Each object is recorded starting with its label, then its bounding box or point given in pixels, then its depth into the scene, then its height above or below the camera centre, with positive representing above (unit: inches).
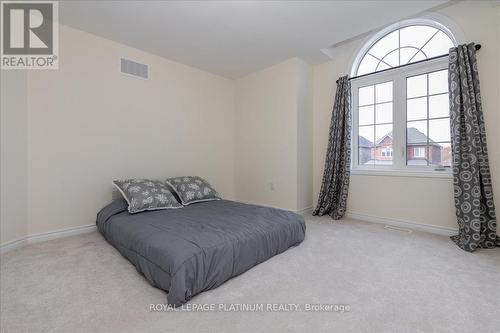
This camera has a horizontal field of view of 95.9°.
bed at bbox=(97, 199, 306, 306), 58.4 -23.3
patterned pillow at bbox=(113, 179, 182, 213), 99.5 -13.2
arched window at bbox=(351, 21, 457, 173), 108.3 +34.7
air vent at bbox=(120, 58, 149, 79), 120.4 +54.2
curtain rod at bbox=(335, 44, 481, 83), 94.0 +51.6
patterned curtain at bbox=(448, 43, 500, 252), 89.4 +2.7
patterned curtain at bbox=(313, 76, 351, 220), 131.6 +3.7
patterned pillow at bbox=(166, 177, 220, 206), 118.0 -12.5
